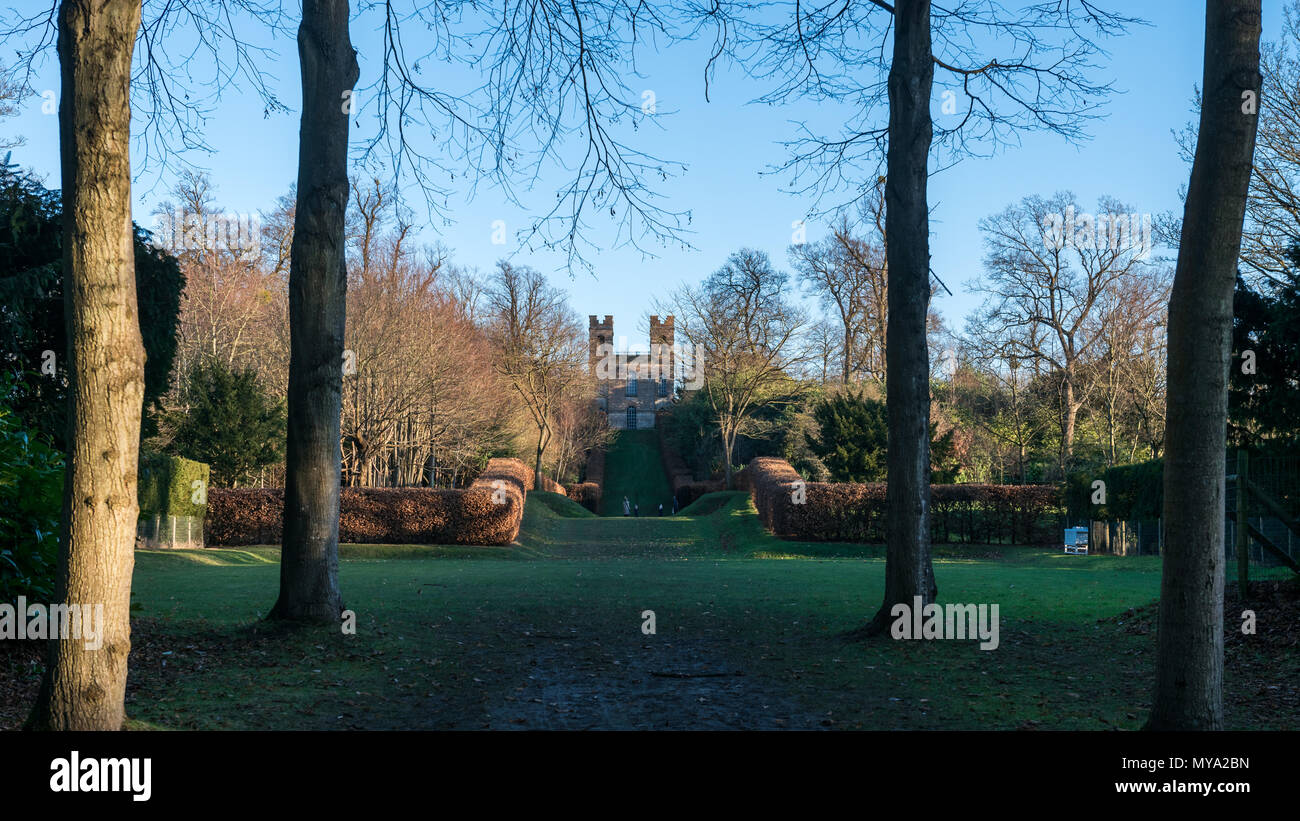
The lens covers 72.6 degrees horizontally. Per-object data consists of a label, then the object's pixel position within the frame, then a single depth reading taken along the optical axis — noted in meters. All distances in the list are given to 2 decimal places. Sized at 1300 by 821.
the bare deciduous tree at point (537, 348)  44.69
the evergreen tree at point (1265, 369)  11.57
